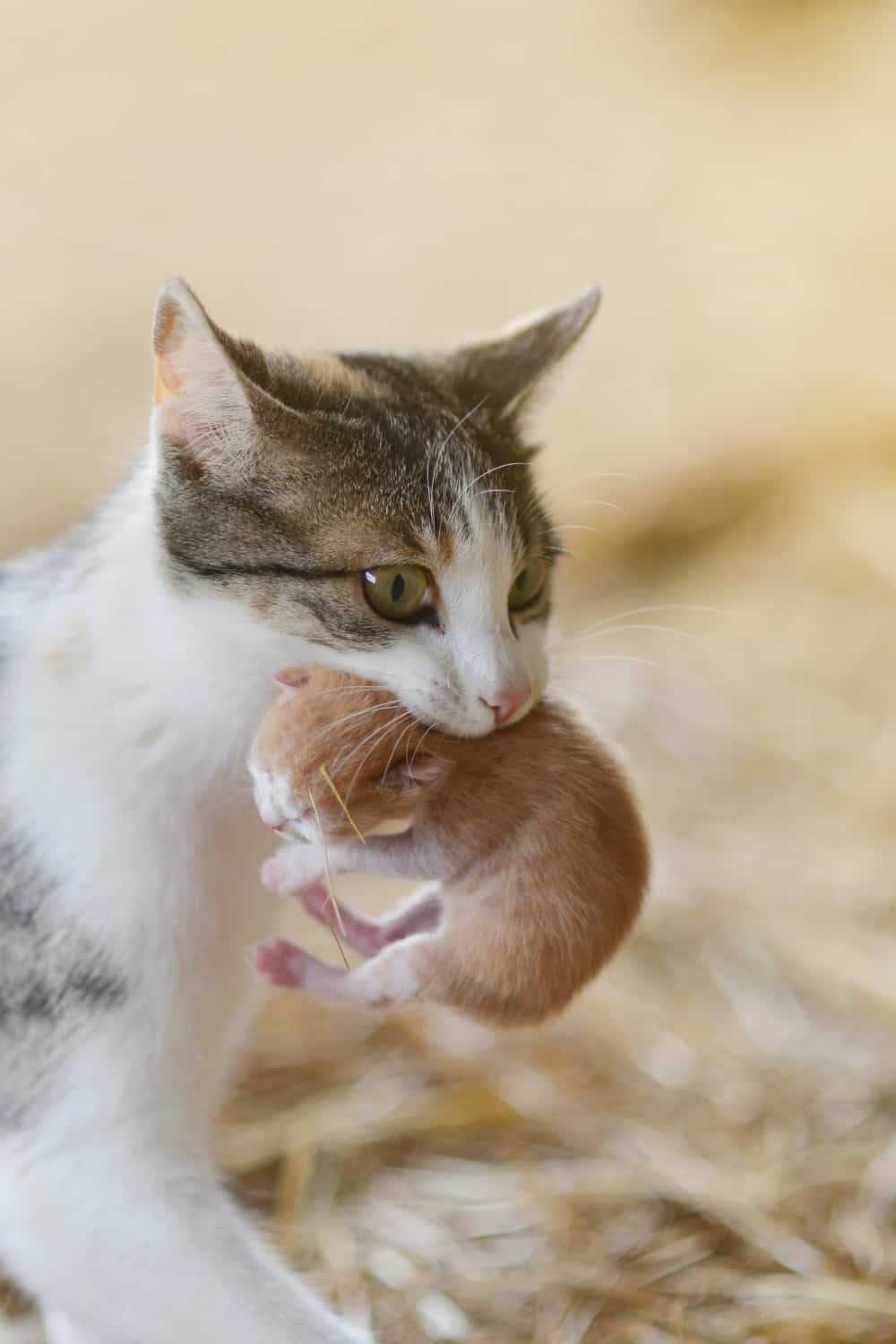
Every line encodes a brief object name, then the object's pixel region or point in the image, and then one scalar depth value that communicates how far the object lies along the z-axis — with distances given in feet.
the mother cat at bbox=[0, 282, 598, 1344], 5.40
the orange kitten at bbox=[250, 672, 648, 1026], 5.37
